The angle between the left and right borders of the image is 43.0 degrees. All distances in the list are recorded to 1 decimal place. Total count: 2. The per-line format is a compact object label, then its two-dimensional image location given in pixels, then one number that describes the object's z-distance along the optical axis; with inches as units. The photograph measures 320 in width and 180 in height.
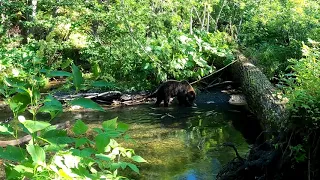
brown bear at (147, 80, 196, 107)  402.9
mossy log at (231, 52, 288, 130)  229.1
